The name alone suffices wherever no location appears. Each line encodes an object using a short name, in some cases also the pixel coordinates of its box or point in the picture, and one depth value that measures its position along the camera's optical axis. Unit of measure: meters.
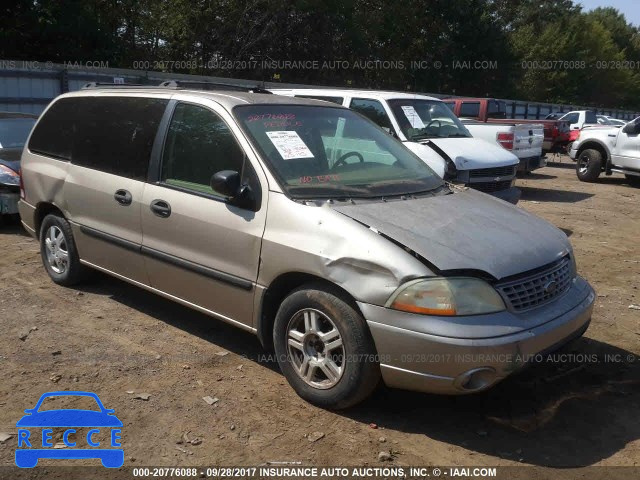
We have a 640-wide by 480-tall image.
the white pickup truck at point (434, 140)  9.03
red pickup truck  15.79
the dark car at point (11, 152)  7.75
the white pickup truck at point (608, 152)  13.96
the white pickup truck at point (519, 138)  12.51
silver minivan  3.42
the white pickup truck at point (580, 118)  25.31
